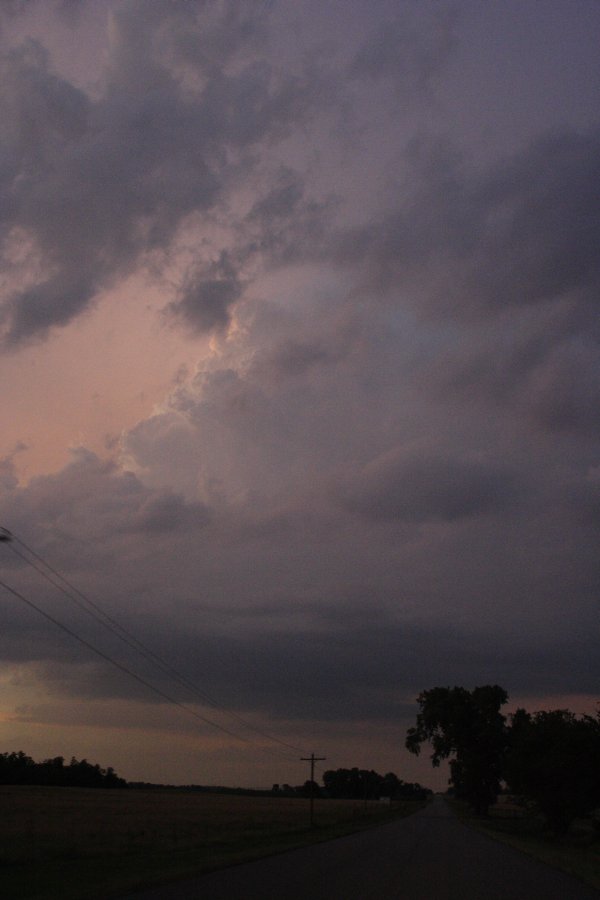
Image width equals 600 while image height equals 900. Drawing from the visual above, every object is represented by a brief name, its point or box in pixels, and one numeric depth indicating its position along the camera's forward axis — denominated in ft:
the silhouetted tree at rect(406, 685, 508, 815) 329.11
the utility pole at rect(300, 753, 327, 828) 258.51
